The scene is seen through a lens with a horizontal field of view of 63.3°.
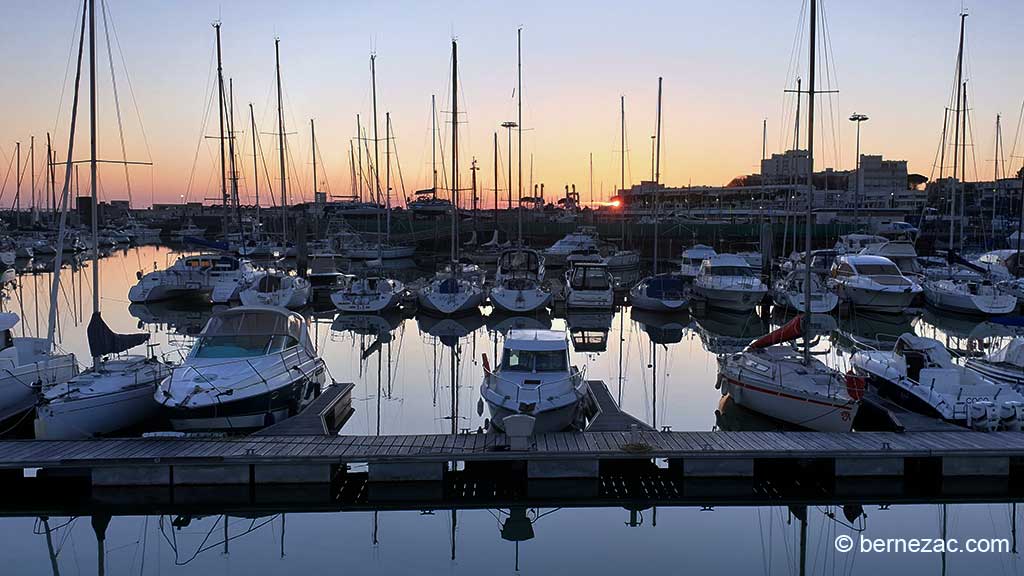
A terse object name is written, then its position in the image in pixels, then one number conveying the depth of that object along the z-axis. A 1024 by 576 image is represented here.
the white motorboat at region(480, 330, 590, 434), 15.67
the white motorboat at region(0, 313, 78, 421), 16.75
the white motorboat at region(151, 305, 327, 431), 15.25
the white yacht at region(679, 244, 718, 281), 45.50
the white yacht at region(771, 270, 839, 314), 34.47
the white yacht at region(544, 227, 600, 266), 61.66
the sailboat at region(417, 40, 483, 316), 34.94
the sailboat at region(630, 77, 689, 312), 35.69
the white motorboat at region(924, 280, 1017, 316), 34.09
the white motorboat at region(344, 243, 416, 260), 62.19
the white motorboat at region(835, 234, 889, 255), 50.82
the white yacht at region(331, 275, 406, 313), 35.84
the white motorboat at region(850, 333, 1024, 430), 15.50
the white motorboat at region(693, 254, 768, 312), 35.44
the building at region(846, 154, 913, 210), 115.38
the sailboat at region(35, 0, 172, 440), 14.80
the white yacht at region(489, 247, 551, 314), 35.25
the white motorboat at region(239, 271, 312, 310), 34.47
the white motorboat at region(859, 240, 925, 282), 43.91
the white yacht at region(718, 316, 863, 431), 15.91
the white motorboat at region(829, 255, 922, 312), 34.94
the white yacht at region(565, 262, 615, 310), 36.25
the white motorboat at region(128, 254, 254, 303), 39.16
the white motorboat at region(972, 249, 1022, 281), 40.00
